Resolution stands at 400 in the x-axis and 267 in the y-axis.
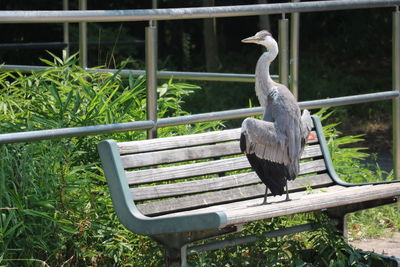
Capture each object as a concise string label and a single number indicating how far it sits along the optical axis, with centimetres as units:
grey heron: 800
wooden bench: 724
